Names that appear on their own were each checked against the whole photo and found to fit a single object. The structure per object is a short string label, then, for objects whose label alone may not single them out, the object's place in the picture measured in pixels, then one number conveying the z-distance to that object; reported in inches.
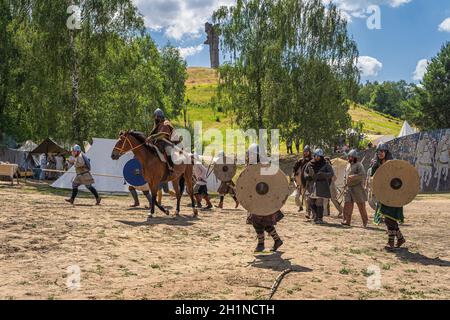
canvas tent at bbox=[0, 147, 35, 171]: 1182.9
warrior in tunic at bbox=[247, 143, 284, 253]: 316.5
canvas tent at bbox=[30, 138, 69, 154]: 1061.8
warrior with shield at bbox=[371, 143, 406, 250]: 340.2
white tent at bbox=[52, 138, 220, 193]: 801.0
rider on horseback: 463.2
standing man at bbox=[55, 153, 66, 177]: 1030.4
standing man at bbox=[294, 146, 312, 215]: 528.4
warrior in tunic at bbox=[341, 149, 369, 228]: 460.4
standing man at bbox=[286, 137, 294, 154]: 1361.7
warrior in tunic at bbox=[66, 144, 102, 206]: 543.5
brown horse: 458.9
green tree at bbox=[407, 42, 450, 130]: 1700.3
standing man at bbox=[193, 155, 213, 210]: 611.3
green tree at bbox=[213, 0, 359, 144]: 1279.5
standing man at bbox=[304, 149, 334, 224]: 482.9
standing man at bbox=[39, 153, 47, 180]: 987.3
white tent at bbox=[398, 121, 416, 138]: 1471.5
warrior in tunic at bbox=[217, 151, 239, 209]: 630.5
